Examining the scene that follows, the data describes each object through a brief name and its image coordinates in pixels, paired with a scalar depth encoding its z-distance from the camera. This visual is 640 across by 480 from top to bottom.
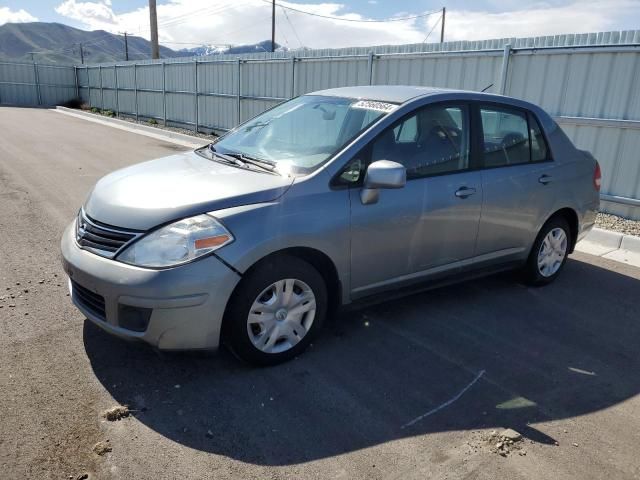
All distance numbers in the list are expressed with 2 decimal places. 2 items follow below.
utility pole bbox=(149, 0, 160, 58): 26.17
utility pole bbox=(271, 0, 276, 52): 41.39
